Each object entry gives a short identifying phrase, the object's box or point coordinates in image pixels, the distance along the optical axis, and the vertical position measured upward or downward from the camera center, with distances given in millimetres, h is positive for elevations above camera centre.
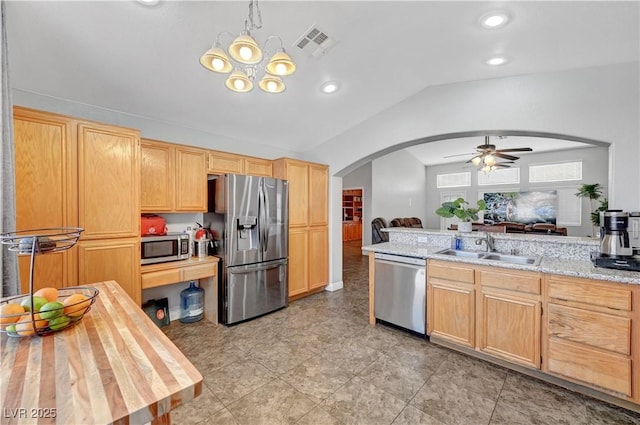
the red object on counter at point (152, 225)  2979 -179
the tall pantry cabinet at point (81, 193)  2102 +143
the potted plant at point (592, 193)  6531 +386
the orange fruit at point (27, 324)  969 -420
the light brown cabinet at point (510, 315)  2234 -929
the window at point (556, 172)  7391 +1042
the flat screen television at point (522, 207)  7652 +48
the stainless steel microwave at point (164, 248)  2889 -434
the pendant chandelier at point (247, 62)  1582 +946
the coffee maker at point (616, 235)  2166 -224
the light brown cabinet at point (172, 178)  2969 +371
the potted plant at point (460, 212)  3047 -38
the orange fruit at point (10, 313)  971 -376
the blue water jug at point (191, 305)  3361 -1212
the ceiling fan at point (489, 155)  5402 +1145
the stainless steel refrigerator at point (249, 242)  3260 -425
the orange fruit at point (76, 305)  1047 -384
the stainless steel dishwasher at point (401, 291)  2885 -931
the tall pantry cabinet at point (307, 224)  4062 -242
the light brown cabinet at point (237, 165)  3514 +632
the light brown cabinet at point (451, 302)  2559 -929
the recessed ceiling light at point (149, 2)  1890 +1473
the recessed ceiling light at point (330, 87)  3223 +1497
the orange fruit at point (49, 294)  1125 -355
